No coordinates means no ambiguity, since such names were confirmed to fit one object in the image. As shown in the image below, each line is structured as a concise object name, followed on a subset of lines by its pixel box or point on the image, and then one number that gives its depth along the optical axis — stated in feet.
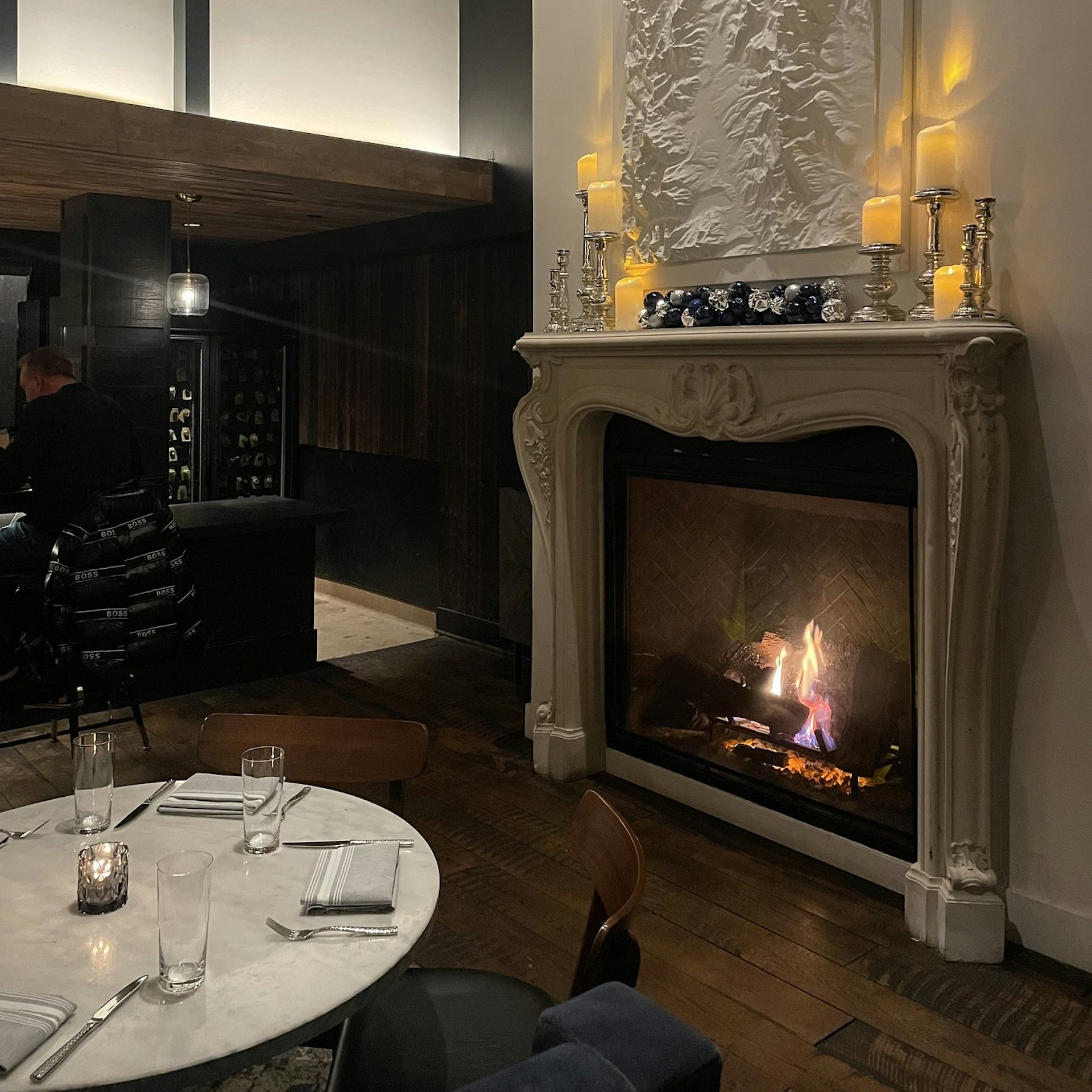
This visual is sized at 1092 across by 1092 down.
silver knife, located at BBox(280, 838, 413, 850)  6.47
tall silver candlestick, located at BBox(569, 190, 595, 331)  13.30
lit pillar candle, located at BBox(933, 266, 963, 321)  9.67
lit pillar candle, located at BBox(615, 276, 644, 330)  13.04
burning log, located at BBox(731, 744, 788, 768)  12.41
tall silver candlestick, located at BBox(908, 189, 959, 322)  9.78
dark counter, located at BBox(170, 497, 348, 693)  17.72
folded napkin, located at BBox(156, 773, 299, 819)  6.94
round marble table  4.51
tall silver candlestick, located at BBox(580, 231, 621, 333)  13.26
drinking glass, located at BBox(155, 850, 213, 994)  4.84
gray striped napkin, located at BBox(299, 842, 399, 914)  5.68
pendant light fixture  19.57
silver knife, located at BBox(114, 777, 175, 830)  6.77
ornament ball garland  10.82
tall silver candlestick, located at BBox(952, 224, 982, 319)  9.37
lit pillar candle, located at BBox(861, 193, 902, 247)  10.17
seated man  14.62
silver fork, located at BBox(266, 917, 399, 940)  5.44
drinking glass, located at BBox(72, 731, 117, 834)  6.47
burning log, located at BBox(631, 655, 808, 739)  12.46
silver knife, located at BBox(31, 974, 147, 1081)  4.34
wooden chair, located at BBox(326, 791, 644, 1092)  5.67
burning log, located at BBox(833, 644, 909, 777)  11.16
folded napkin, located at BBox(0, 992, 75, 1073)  4.42
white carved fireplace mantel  9.47
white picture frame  10.23
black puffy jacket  13.46
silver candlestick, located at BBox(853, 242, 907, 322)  10.21
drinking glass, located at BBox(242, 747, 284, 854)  6.34
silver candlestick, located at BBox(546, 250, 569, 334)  13.60
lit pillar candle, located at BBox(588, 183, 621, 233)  13.12
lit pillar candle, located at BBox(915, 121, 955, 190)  9.79
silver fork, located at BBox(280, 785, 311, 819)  7.14
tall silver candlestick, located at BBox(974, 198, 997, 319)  9.41
